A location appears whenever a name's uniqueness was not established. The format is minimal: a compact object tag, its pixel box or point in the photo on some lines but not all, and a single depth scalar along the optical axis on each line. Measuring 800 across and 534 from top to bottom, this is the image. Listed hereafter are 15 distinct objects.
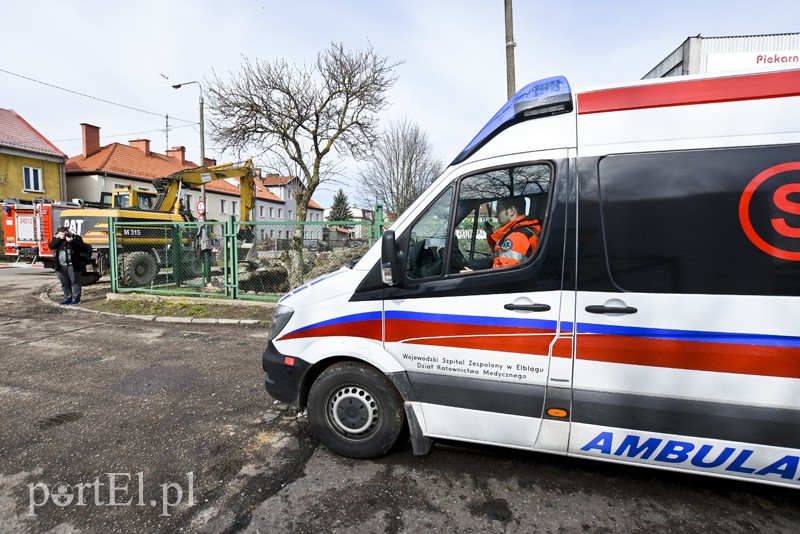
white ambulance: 2.23
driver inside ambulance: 2.65
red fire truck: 14.43
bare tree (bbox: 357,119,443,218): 28.75
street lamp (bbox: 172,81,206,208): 17.98
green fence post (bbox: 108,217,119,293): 9.71
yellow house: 25.70
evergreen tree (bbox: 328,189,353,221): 57.58
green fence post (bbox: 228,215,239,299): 8.70
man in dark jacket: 8.99
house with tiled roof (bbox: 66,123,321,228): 30.36
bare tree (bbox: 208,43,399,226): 16.38
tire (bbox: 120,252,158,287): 10.20
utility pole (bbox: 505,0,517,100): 7.70
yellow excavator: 10.60
